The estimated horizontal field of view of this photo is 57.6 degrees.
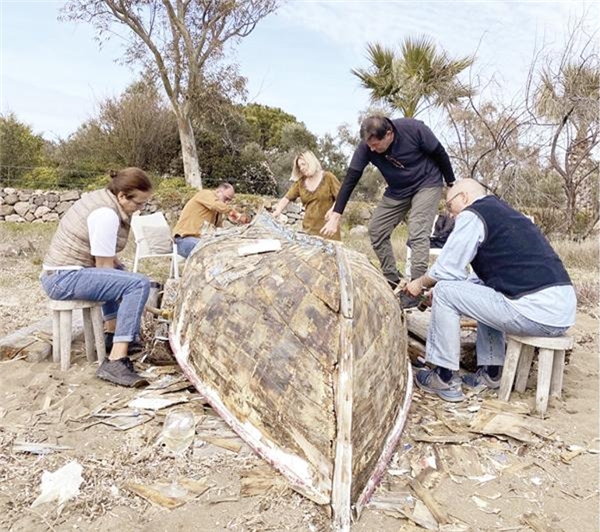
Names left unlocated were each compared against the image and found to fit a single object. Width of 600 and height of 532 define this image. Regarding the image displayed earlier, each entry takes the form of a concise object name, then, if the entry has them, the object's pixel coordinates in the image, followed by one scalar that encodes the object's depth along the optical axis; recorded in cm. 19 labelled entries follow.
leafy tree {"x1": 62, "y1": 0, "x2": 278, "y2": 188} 1491
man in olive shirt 652
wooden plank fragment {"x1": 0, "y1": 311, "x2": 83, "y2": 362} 393
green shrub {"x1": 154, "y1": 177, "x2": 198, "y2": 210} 1278
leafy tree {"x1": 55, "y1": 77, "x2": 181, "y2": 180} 1595
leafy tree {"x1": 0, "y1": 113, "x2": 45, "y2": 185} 1504
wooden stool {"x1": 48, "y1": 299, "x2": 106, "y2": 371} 365
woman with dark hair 350
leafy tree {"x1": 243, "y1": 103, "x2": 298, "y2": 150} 2028
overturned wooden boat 222
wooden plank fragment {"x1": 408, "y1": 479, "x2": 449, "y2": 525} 224
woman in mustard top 571
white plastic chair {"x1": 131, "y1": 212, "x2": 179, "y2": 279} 678
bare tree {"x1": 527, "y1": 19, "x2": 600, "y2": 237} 979
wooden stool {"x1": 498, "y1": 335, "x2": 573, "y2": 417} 317
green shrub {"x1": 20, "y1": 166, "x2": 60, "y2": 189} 1466
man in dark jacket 441
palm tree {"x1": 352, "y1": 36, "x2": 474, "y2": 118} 1191
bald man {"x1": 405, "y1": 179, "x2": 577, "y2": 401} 310
